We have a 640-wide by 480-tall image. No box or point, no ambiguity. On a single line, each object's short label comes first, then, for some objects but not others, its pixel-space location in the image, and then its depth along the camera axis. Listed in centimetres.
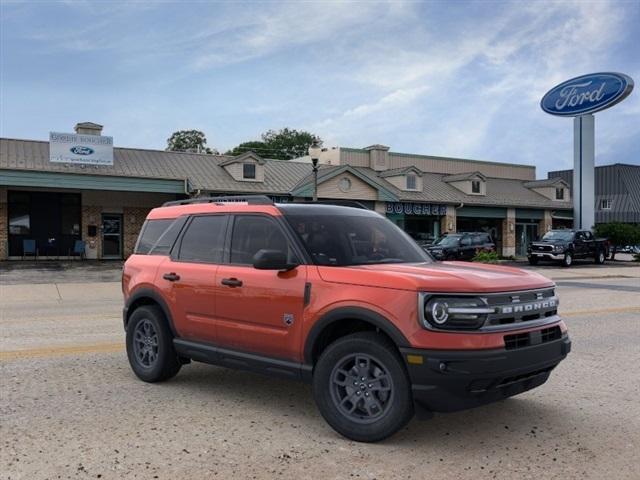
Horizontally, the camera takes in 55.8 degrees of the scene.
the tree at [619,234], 3741
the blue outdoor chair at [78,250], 2858
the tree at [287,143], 7412
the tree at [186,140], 7369
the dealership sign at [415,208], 3562
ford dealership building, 2781
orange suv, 416
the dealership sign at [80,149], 2775
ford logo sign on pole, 3575
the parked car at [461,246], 2844
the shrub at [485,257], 2906
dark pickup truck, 3012
